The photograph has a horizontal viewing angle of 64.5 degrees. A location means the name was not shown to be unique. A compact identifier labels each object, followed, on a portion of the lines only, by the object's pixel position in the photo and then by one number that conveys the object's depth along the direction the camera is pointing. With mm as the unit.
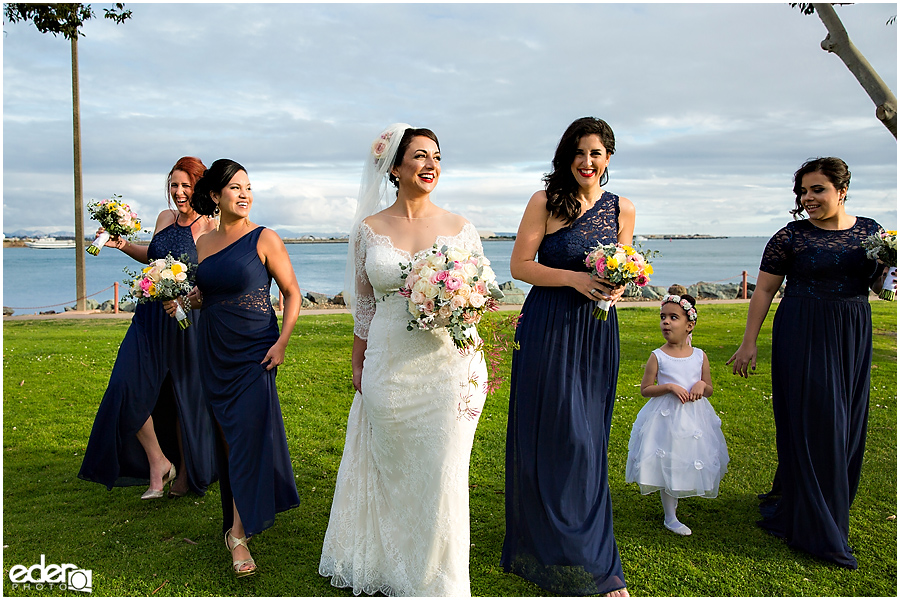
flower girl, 5191
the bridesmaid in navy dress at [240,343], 4848
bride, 4320
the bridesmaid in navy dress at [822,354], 4949
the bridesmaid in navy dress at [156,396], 6027
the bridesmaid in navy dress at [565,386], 4430
